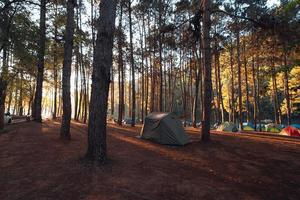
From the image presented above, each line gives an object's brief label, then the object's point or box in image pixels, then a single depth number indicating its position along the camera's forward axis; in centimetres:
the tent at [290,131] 1723
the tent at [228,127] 1994
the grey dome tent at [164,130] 998
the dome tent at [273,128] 2514
